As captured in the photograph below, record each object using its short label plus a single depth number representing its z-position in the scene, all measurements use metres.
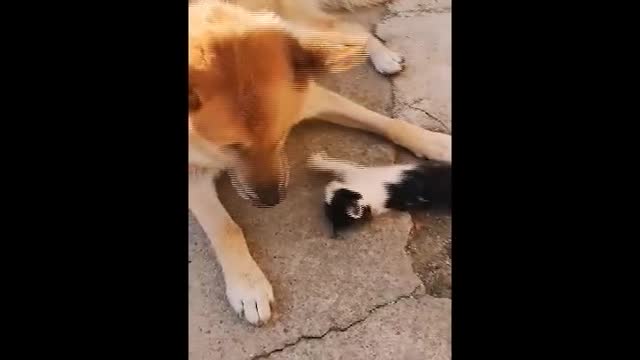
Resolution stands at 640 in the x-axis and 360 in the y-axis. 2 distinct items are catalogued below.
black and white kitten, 1.25
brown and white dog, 1.24
